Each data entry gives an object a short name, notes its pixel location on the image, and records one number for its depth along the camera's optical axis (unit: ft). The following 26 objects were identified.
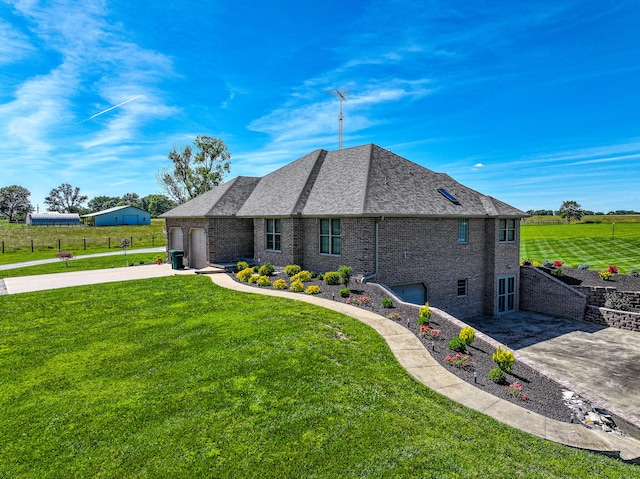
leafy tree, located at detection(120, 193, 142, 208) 464.90
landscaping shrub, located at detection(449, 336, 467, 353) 30.27
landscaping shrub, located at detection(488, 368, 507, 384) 25.95
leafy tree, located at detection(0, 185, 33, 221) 363.35
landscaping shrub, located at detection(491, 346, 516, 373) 27.76
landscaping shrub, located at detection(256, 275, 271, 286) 53.42
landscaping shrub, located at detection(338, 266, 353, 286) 49.65
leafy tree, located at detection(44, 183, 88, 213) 416.11
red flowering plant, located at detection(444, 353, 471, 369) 27.66
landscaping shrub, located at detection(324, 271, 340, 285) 50.16
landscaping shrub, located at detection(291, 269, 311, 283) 53.56
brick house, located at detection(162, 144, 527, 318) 52.21
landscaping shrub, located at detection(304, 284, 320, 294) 47.47
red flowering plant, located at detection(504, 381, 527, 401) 24.08
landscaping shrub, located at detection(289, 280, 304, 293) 48.96
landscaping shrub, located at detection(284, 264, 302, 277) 56.54
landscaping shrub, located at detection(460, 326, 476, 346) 31.89
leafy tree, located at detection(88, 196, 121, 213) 458.21
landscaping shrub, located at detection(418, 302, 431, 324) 35.06
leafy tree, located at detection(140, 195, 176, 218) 415.85
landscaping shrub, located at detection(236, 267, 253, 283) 57.69
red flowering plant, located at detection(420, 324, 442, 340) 32.56
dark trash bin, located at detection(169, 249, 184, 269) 74.49
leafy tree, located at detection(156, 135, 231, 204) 154.61
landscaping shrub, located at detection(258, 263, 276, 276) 58.39
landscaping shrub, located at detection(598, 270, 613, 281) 67.87
